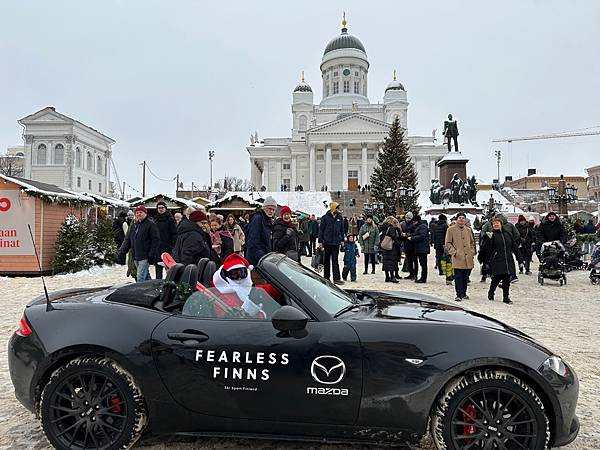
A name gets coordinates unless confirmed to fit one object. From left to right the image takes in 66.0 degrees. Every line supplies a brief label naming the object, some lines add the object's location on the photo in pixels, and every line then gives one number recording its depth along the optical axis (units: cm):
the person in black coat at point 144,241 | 846
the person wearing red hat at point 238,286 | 323
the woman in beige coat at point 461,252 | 953
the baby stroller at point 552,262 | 1210
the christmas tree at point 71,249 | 1430
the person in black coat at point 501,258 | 930
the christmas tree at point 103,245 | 1512
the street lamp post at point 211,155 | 7454
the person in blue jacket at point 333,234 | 1122
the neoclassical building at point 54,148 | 7150
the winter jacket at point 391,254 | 1228
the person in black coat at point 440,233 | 1280
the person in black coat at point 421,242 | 1205
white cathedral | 7719
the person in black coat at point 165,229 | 938
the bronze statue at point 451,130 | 3500
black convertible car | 289
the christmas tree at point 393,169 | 3806
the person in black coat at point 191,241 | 727
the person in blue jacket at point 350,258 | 1242
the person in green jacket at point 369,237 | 1395
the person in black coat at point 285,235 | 880
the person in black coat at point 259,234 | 750
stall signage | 1375
